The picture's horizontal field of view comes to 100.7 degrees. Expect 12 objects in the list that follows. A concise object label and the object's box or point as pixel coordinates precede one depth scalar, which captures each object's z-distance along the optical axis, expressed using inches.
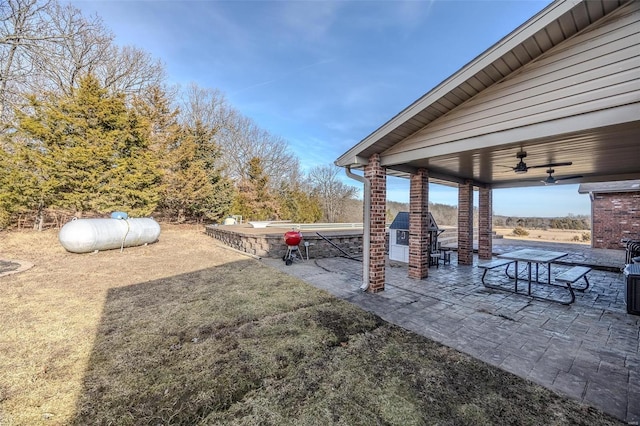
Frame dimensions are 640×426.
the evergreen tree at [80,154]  436.8
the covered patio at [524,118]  113.8
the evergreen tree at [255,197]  808.9
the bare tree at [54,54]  463.2
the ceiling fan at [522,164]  188.6
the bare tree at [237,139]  834.2
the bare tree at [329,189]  1066.7
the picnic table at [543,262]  187.6
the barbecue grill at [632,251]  308.1
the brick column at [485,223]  356.5
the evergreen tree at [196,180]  676.7
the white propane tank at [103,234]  343.0
